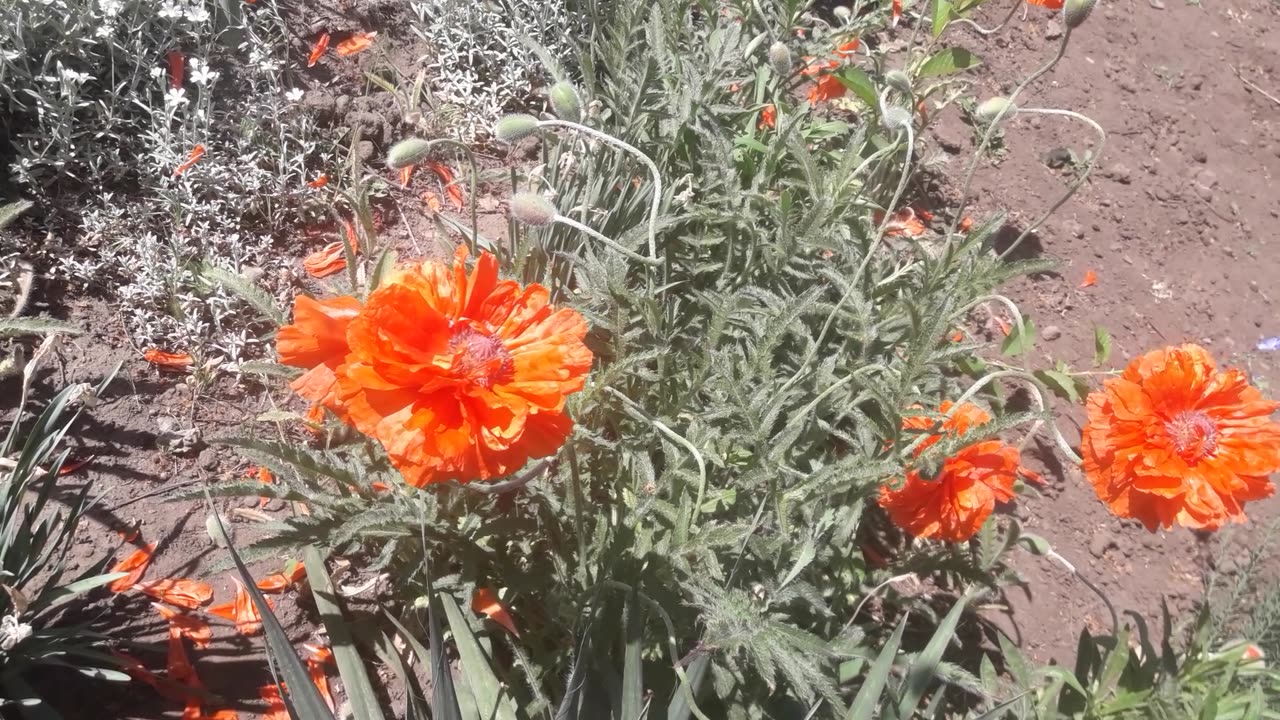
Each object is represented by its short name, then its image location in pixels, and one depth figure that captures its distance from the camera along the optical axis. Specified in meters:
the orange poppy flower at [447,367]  0.46
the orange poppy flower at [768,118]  0.90
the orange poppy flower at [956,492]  0.63
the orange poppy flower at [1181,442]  0.61
